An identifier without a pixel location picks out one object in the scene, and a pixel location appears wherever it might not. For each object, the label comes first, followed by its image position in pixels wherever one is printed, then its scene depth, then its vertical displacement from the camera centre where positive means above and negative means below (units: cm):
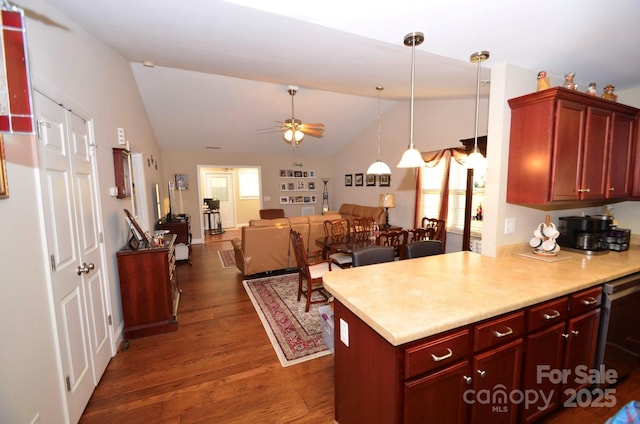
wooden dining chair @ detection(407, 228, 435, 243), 385 -67
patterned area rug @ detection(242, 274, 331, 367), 258 -150
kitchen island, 121 -66
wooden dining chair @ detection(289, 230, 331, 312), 326 -99
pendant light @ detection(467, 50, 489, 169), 208 +24
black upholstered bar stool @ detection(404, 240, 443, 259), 255 -59
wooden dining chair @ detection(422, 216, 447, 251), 439 -68
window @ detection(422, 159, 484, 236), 443 -13
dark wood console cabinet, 276 -101
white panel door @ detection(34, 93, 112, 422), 168 -38
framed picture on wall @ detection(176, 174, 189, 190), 713 +26
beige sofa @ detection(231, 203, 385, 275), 438 -87
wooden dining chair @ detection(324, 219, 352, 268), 362 -69
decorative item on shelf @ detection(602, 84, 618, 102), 236 +80
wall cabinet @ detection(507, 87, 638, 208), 202 +31
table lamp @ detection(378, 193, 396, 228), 579 -28
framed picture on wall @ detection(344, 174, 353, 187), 784 +26
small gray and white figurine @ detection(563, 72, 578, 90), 209 +79
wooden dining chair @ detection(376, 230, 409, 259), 363 -71
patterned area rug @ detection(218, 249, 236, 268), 542 -144
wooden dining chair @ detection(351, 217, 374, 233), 413 -55
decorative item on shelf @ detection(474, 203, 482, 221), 438 -43
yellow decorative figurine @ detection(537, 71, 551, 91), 208 +80
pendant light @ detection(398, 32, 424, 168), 202 +23
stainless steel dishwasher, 184 -100
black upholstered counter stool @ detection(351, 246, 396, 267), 235 -59
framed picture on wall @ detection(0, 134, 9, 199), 123 +9
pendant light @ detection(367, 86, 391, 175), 273 +20
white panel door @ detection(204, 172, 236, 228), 970 -10
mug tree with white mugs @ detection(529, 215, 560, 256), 226 -46
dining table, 369 -77
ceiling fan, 456 +104
